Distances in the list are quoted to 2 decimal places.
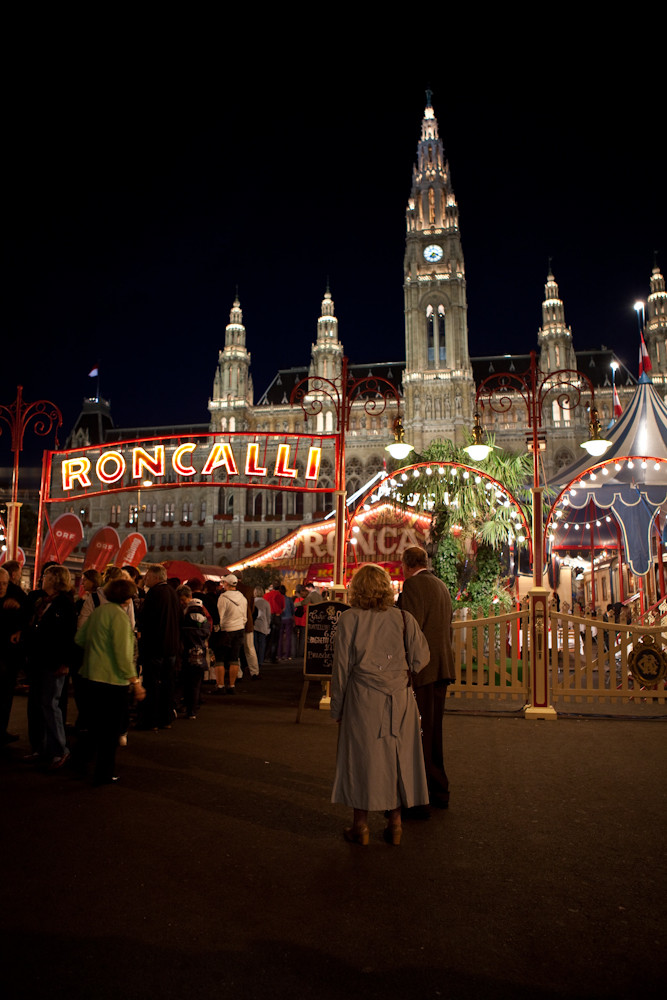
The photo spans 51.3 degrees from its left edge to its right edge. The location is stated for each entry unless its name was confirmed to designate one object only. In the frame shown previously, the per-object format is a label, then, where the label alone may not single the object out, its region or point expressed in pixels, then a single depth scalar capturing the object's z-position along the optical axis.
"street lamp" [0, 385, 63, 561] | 10.14
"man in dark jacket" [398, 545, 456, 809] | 4.58
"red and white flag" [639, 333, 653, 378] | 15.21
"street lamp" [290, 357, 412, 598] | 8.92
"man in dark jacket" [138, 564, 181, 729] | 6.80
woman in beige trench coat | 3.65
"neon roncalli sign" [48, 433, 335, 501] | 10.66
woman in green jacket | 4.80
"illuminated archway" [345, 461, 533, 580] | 9.35
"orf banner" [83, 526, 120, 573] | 13.55
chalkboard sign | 7.69
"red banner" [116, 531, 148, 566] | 15.29
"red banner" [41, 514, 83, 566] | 11.75
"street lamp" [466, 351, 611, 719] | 7.90
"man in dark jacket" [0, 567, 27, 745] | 5.75
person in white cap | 9.07
